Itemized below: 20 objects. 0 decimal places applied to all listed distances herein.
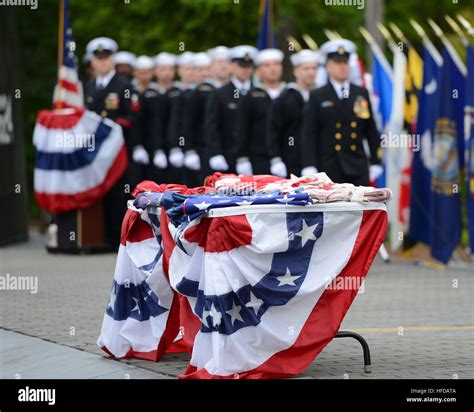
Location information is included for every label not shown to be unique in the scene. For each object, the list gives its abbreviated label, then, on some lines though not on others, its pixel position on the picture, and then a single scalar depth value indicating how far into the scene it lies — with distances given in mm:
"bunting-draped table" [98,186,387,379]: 8148
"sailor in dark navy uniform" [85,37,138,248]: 18266
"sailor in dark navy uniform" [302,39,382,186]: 14758
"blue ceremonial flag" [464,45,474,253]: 15641
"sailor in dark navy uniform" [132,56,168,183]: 19062
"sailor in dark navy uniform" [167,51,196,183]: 18766
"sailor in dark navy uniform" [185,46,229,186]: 18391
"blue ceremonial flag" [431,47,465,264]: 16016
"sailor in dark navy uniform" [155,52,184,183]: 19047
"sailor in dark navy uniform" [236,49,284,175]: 16266
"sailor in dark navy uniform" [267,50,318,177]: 15484
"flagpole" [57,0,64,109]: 18828
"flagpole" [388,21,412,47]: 16570
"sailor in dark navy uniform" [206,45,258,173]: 16641
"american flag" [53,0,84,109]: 18781
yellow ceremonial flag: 17219
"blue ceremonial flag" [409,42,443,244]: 16375
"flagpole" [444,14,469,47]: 15336
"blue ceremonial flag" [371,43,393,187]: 17844
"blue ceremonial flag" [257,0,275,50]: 19281
